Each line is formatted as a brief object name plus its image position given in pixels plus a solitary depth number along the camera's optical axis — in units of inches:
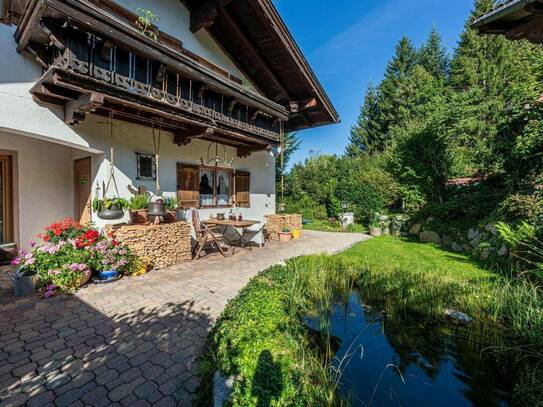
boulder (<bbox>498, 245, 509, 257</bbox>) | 253.0
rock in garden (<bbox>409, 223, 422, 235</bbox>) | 407.9
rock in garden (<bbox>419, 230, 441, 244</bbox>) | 367.6
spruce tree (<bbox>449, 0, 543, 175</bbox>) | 327.6
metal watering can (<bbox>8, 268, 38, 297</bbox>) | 161.2
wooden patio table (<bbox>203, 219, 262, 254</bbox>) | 275.3
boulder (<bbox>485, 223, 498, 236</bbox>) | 276.4
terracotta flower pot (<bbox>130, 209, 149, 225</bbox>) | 223.0
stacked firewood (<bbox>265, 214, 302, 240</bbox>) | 381.7
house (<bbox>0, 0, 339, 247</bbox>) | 167.9
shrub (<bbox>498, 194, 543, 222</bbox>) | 235.1
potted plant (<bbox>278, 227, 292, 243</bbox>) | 366.3
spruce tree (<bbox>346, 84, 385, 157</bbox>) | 1111.0
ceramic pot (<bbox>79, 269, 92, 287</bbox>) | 175.0
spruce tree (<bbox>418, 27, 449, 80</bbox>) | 1128.2
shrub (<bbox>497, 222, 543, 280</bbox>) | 210.8
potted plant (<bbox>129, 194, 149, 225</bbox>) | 220.5
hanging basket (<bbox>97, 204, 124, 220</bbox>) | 200.8
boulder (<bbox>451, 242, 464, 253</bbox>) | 321.1
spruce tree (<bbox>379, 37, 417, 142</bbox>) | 1063.0
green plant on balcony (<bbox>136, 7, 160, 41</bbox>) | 236.2
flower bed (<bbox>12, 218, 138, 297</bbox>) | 167.8
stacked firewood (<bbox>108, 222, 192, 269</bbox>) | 208.8
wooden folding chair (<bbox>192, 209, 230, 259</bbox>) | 256.8
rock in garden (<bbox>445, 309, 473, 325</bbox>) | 147.2
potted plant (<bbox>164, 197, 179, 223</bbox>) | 250.4
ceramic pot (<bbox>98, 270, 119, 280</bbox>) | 185.2
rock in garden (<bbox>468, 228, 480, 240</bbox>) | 311.1
